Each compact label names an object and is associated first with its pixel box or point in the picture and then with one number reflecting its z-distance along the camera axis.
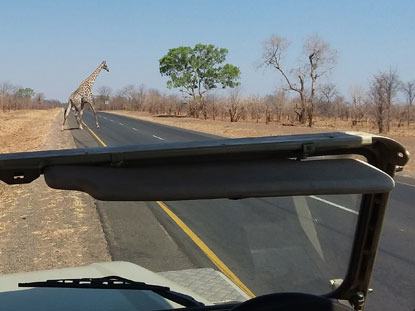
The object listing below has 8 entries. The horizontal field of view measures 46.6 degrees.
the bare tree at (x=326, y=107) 63.94
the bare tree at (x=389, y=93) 32.75
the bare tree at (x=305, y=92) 43.34
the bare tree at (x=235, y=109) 53.06
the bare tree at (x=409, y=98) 50.81
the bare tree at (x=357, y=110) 49.66
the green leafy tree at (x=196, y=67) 77.94
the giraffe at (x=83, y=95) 27.02
